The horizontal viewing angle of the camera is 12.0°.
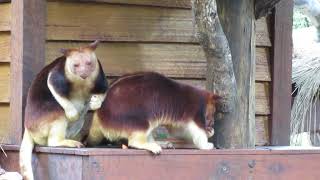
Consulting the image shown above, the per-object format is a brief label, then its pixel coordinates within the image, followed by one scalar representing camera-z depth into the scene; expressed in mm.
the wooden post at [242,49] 7659
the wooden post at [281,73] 8835
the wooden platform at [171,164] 6564
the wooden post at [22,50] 7504
